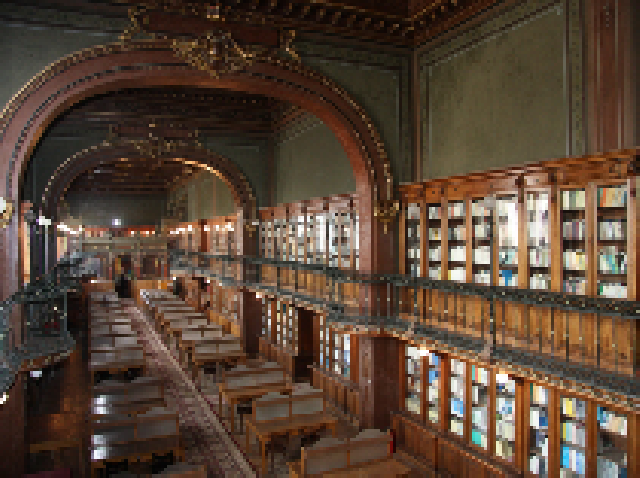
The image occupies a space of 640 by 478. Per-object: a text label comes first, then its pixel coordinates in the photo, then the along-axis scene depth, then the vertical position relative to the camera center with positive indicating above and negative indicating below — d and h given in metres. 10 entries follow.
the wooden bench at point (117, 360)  12.39 -3.27
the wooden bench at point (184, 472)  6.54 -3.29
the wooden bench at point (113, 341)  14.29 -3.19
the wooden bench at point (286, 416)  8.57 -3.40
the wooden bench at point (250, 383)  10.33 -3.32
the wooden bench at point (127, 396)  9.27 -3.28
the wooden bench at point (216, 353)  12.85 -3.16
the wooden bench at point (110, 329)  16.06 -3.11
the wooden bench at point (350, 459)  6.98 -3.40
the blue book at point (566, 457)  6.15 -2.89
